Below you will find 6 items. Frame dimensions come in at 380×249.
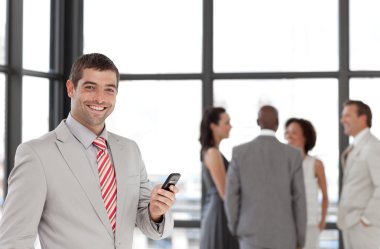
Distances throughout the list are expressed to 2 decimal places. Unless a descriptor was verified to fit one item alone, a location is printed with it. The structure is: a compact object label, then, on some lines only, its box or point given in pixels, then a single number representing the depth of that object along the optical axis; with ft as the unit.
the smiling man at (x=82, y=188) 6.36
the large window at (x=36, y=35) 18.53
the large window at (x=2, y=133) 17.40
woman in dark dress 17.48
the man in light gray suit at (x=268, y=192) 14.90
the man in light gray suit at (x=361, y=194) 15.98
